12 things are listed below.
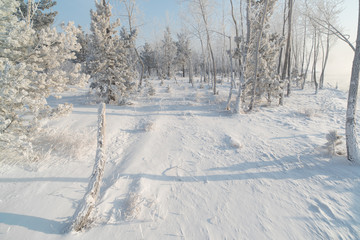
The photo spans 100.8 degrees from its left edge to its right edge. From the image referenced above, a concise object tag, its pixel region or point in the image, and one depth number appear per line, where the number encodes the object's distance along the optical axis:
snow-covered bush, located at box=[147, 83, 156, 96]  11.08
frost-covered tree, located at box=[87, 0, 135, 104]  7.98
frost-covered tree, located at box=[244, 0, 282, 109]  8.10
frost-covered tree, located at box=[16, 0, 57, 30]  10.83
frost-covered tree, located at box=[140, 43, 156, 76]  33.31
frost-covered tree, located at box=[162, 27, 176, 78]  27.39
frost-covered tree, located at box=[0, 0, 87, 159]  2.81
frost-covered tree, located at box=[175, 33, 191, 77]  25.02
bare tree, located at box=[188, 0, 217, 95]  10.72
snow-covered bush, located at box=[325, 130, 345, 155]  3.93
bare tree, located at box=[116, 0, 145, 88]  12.34
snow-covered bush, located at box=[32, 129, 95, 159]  3.92
